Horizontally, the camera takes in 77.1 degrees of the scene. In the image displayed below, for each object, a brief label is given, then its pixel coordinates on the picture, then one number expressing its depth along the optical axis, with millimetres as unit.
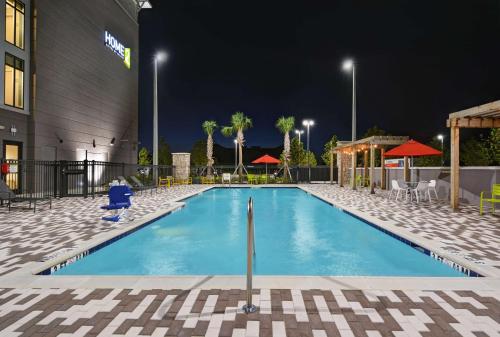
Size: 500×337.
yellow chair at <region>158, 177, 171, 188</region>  21648
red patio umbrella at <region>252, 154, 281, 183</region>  25577
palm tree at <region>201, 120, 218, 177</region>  27172
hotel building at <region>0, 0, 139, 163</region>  14172
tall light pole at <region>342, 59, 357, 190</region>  18797
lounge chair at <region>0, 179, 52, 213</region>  9619
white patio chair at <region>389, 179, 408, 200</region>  13266
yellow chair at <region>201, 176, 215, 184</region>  25797
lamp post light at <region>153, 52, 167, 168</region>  18922
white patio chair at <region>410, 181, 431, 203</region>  12281
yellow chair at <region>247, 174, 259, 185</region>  26145
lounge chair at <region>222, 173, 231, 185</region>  23656
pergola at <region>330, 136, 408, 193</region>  16219
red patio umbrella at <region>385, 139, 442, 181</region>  13256
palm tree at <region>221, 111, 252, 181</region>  27203
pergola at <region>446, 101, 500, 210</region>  9335
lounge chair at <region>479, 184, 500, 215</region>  8474
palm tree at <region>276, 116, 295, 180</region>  27109
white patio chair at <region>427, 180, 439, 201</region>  12588
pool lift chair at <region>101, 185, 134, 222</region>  7715
